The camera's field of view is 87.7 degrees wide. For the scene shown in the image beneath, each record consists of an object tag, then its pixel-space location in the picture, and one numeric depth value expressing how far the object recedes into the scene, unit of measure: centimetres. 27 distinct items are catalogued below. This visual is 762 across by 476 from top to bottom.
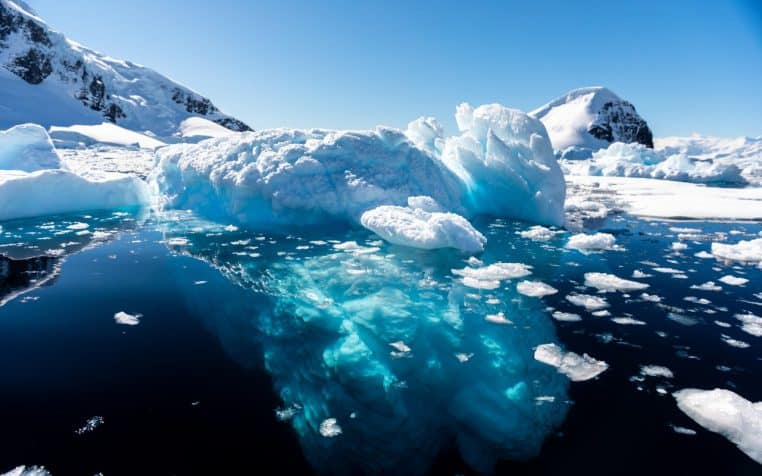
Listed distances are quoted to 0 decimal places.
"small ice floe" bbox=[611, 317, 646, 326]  427
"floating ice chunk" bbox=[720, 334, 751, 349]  378
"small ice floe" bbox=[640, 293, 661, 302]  499
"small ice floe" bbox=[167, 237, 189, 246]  777
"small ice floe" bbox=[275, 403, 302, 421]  274
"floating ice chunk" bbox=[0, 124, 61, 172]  1396
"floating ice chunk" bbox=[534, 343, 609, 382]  333
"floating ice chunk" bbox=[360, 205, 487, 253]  724
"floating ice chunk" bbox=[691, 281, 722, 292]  537
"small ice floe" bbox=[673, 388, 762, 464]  253
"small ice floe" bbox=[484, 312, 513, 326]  437
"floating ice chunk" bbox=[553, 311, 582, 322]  439
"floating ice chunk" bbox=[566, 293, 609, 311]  479
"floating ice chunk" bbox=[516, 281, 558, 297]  521
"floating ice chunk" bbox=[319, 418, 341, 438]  264
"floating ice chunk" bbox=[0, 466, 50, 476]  220
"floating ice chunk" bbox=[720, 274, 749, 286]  561
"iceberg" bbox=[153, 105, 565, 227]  930
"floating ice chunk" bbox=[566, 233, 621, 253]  781
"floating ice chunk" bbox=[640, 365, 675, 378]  329
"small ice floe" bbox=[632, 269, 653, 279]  598
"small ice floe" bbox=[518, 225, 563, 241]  889
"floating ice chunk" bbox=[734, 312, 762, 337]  408
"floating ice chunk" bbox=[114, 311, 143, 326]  415
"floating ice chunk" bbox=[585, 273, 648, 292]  545
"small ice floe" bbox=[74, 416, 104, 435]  255
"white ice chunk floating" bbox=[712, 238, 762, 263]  697
